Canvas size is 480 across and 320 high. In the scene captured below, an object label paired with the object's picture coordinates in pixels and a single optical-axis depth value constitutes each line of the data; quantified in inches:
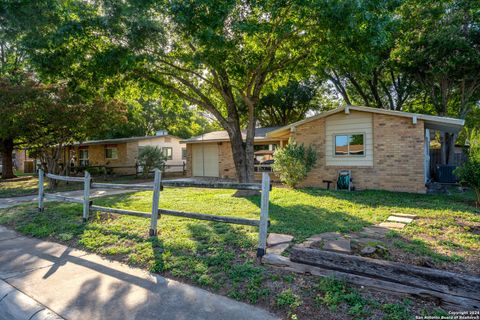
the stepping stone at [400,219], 258.2
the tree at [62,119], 525.3
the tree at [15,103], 510.0
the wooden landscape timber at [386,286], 106.2
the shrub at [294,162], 487.0
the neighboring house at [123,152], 881.5
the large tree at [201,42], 301.1
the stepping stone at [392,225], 235.8
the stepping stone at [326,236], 195.8
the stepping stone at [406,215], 279.7
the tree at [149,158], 762.8
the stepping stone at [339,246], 158.5
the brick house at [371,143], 438.3
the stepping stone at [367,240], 189.3
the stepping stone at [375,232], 209.5
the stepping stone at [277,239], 189.5
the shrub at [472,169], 334.2
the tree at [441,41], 517.3
